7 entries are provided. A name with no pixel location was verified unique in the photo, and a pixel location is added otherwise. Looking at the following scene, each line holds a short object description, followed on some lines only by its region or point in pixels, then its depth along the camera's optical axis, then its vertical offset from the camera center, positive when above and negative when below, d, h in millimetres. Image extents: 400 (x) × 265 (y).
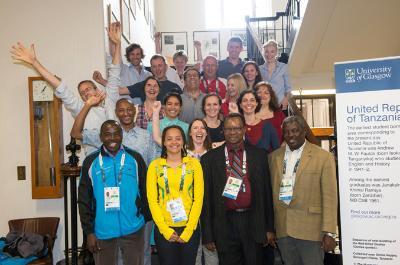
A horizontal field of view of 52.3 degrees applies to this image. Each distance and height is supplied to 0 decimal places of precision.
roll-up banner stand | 3062 -286
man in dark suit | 2975 -572
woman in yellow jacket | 2930 -562
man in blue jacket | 3008 -526
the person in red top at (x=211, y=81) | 4562 +536
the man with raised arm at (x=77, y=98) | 3604 +321
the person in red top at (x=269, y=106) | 3885 +194
